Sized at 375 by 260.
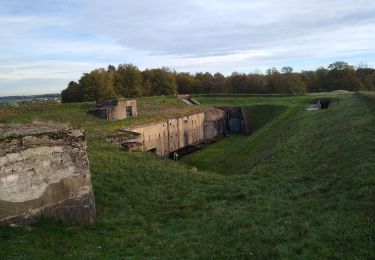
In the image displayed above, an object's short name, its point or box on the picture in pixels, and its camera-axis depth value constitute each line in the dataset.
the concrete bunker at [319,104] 45.04
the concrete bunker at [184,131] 28.79
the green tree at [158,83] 72.25
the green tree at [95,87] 56.78
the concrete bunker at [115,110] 36.31
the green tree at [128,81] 67.50
